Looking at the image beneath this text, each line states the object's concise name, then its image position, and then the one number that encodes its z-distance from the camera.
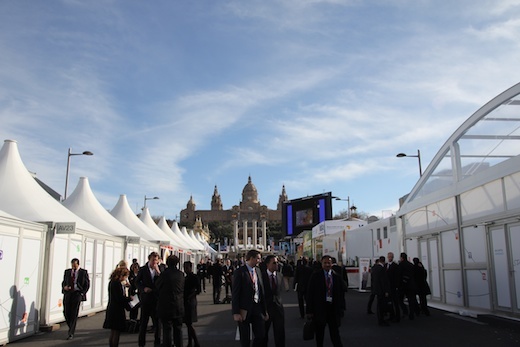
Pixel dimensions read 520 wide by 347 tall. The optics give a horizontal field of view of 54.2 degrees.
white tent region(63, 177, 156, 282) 16.98
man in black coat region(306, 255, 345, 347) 7.55
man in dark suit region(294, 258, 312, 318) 13.34
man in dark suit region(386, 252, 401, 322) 12.46
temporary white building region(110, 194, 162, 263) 22.02
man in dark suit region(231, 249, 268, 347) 6.66
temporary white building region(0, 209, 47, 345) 9.45
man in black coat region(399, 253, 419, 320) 12.64
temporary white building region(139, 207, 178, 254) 27.05
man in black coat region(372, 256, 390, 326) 11.48
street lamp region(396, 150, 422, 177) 27.72
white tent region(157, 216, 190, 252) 31.90
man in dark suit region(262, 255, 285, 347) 7.53
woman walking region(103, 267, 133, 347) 7.72
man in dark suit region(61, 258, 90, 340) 10.23
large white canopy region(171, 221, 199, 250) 36.63
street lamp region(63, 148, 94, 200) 27.43
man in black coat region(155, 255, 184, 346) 7.50
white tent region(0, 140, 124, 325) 11.38
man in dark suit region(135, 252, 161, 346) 8.81
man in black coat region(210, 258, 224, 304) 18.95
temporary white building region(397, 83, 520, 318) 11.52
